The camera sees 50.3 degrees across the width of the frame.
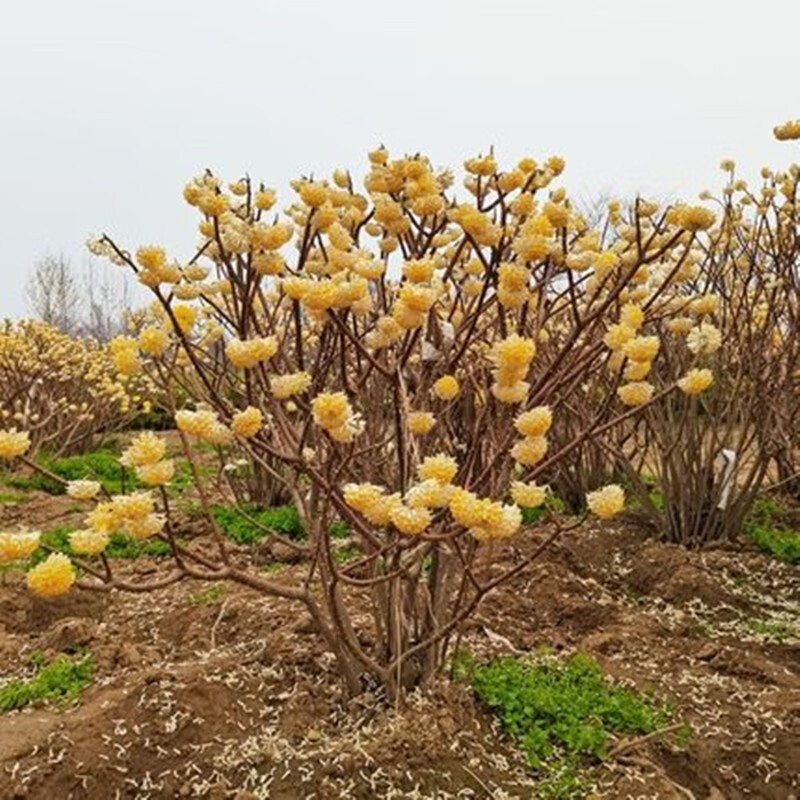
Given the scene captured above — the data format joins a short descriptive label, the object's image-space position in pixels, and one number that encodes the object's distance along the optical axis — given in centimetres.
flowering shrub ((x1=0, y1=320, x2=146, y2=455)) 829
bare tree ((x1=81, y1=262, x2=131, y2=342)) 4216
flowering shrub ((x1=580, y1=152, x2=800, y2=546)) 431
